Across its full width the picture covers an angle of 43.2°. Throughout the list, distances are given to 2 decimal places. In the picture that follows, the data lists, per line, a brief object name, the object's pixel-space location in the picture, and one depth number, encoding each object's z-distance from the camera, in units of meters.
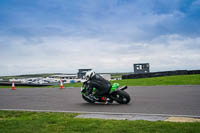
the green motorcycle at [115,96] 11.28
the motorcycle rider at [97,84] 11.62
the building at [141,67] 44.59
